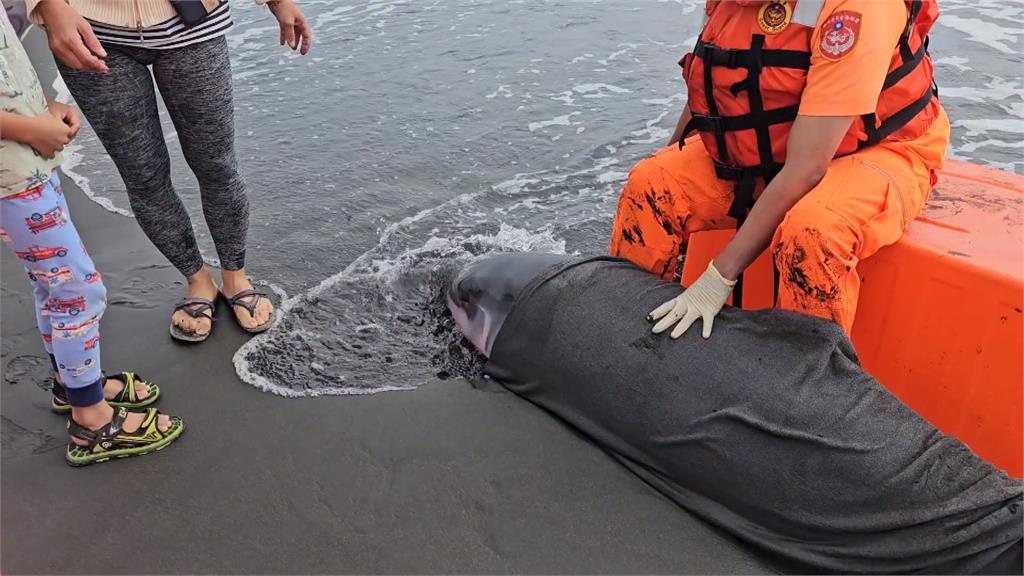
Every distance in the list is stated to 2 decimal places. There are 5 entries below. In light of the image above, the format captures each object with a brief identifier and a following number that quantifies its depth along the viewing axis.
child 2.34
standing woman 2.84
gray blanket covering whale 2.25
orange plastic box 2.50
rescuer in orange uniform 2.46
